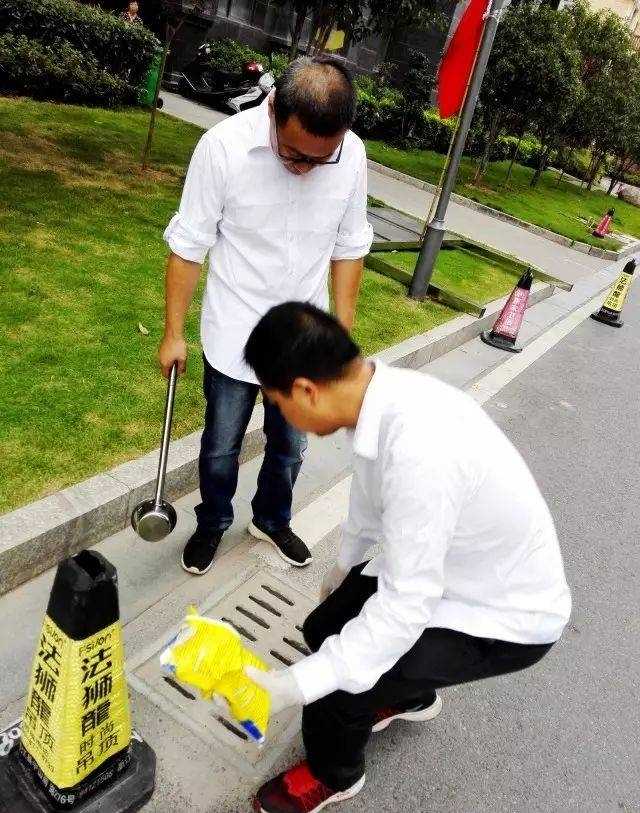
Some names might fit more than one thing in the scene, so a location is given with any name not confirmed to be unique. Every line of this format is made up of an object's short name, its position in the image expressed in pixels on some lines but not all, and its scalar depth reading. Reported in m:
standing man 2.13
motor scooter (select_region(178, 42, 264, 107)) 15.42
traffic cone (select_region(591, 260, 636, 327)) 9.14
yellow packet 1.44
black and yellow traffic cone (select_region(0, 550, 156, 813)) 1.63
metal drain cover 2.26
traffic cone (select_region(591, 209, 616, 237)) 16.94
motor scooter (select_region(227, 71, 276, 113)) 14.21
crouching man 1.46
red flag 6.53
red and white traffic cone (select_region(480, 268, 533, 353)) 6.76
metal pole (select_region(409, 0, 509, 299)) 6.22
